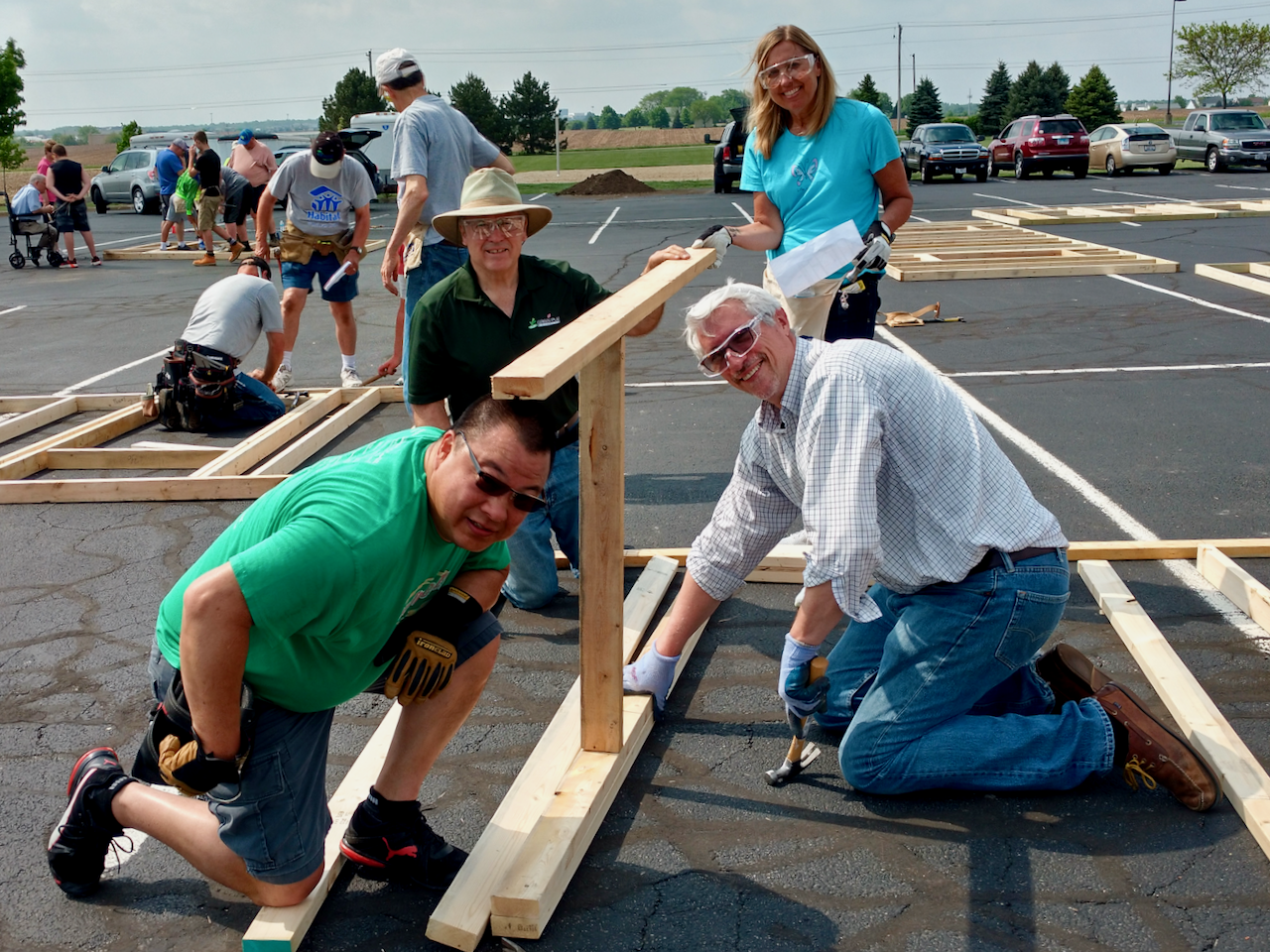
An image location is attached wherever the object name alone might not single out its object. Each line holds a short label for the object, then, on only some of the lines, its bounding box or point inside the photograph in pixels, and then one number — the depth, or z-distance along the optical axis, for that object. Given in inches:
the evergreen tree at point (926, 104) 2645.2
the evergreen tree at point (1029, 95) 2304.4
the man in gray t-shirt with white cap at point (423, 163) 226.7
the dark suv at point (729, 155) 1108.5
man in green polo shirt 161.9
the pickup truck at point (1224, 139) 1154.7
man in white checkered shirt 112.3
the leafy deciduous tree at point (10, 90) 1788.9
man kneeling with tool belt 270.4
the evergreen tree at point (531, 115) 2933.1
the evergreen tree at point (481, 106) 2696.9
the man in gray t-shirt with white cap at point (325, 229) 307.7
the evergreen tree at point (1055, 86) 2295.8
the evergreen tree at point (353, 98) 2396.7
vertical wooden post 112.3
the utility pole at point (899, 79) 2886.3
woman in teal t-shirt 171.5
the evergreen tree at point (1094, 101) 2018.9
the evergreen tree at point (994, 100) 2502.5
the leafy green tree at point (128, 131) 1863.2
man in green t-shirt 85.7
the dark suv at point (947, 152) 1179.3
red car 1159.0
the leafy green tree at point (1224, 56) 2522.1
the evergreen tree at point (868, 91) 2581.2
